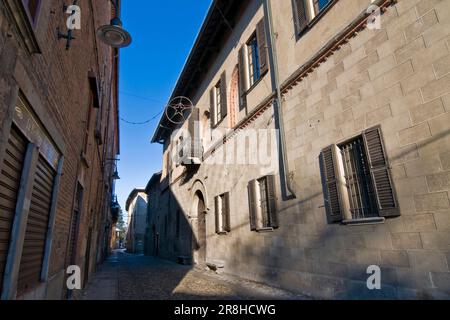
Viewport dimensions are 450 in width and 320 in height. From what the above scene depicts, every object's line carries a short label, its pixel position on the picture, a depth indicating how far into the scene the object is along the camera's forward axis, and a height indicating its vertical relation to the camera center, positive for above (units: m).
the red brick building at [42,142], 2.45 +1.22
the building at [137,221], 36.03 +3.01
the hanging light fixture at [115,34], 5.26 +3.82
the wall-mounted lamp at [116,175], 18.80 +4.47
